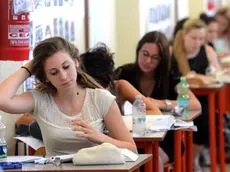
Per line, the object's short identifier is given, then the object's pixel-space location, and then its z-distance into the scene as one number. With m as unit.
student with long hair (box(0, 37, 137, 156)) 5.59
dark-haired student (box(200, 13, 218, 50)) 13.68
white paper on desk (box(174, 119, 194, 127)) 6.82
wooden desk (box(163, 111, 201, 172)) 7.18
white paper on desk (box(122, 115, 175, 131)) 6.60
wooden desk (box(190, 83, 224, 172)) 9.77
